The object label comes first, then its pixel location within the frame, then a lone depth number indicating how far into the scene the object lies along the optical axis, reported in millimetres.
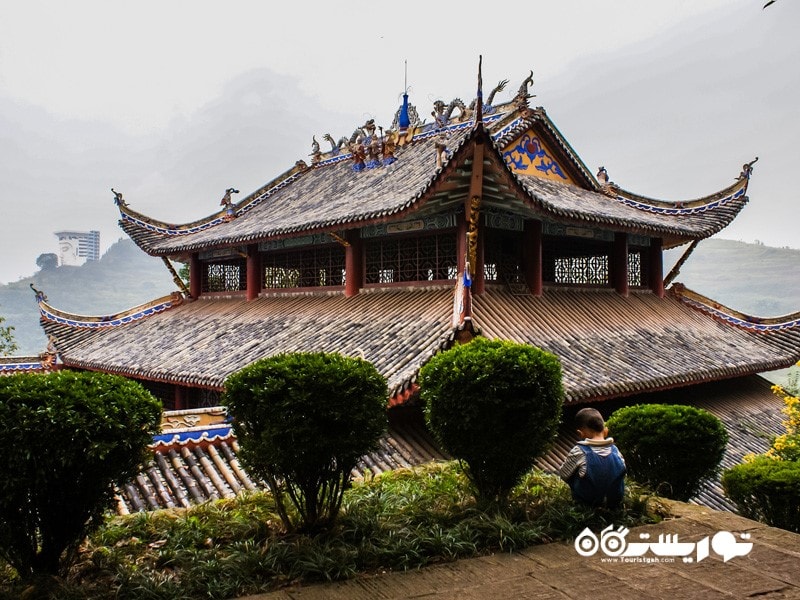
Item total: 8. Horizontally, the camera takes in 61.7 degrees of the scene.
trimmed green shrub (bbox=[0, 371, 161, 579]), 3766
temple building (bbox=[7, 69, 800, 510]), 10367
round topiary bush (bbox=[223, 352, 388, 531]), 4609
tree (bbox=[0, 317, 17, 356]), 27062
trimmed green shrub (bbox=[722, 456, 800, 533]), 6355
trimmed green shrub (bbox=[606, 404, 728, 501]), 7355
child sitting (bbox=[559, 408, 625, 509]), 5195
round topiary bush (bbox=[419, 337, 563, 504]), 5340
